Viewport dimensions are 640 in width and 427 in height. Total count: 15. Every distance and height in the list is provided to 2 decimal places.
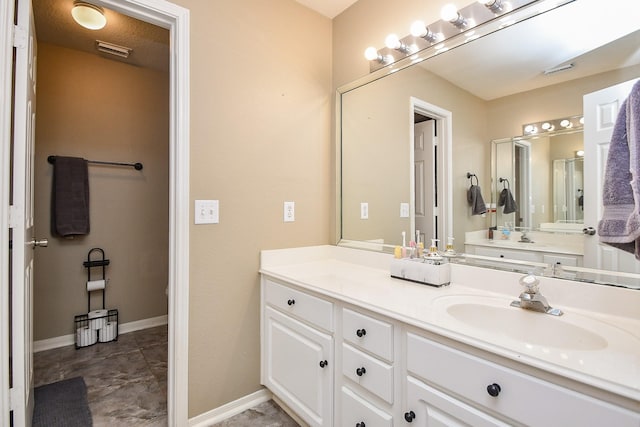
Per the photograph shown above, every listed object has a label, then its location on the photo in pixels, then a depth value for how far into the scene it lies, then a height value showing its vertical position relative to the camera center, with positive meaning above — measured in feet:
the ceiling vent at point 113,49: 8.29 +4.48
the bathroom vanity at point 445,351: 2.40 -1.34
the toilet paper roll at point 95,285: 8.73 -1.96
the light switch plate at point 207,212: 5.32 +0.04
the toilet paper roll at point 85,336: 8.48 -3.30
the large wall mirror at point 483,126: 3.82 +1.45
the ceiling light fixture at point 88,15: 6.39 +4.18
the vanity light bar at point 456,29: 4.20 +2.86
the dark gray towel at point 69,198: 8.32 +0.44
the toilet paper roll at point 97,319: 8.68 -2.89
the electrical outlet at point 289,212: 6.41 +0.05
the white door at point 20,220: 4.13 -0.07
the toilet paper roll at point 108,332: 8.80 -3.31
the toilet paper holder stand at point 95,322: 8.56 -3.00
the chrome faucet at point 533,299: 3.55 -0.97
